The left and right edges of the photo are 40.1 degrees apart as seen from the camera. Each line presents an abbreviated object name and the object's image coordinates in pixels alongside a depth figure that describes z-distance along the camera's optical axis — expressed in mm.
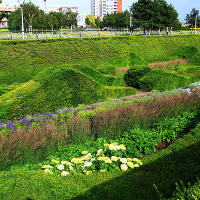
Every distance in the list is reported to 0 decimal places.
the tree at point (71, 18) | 78625
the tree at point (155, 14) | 49312
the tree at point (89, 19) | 121100
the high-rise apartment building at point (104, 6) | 179625
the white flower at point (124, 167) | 4102
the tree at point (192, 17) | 71088
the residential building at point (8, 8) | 124662
